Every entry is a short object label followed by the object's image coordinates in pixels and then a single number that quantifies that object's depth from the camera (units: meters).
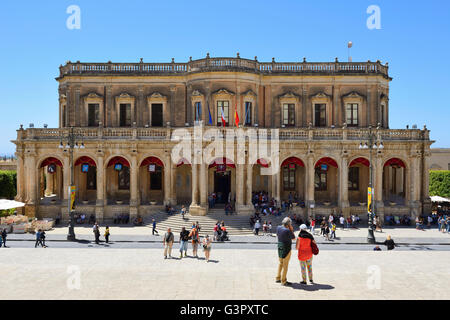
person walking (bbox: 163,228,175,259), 21.45
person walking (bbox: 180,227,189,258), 21.89
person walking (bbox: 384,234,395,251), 23.61
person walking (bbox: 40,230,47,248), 25.41
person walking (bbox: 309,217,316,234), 31.55
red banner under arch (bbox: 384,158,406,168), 36.62
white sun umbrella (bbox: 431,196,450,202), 37.72
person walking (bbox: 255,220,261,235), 30.24
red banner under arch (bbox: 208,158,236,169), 34.22
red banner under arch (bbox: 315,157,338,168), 36.44
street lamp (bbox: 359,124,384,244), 27.17
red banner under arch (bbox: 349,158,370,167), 36.38
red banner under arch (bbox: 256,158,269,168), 35.26
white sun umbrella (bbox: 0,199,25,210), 31.44
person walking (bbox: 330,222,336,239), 28.61
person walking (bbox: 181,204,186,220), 33.25
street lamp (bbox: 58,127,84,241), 27.95
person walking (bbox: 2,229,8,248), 25.16
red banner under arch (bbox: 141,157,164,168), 36.78
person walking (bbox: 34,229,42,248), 25.34
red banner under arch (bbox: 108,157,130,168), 36.88
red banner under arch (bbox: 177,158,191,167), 35.72
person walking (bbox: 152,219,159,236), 30.07
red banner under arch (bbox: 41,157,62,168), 37.25
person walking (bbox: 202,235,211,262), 20.56
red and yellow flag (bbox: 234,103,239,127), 34.57
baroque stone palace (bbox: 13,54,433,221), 35.97
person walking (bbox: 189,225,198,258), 22.05
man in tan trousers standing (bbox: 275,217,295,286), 13.29
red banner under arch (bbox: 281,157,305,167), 36.12
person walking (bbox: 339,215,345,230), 33.41
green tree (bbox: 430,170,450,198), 47.75
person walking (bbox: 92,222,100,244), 26.52
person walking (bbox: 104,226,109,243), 26.79
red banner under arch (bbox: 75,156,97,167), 37.19
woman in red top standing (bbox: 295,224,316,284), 13.51
